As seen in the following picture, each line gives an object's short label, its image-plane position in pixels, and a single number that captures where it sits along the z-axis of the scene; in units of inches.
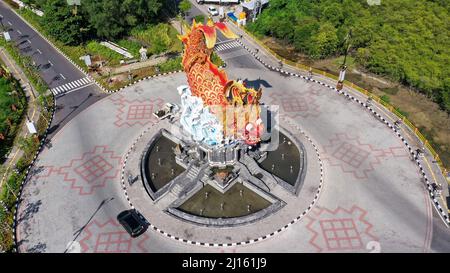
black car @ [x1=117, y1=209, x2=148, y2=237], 2086.6
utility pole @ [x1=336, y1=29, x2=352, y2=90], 3105.1
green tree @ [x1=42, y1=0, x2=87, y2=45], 3617.1
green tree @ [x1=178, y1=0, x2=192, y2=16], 4097.0
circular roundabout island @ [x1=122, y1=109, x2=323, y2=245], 2139.5
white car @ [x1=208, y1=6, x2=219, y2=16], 4298.7
